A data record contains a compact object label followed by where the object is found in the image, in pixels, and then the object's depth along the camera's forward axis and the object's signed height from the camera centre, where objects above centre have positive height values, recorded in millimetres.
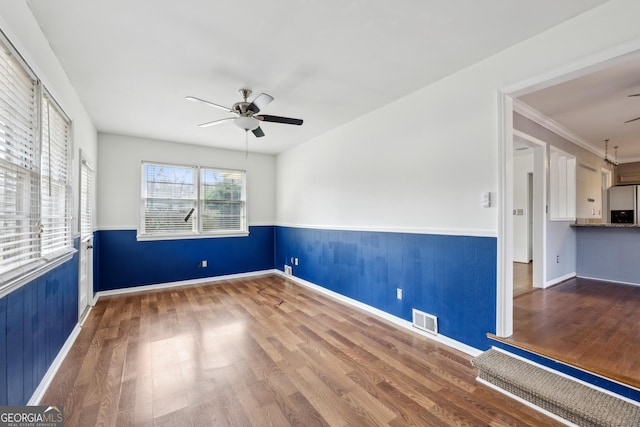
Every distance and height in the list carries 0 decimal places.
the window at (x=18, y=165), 1544 +316
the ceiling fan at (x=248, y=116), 2990 +1108
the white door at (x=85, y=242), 3357 -362
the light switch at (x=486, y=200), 2498 +139
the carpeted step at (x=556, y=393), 1666 -1203
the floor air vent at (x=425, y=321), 2918 -1167
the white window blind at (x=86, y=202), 3490 +173
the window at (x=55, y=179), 2178 +319
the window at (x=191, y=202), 5008 +268
